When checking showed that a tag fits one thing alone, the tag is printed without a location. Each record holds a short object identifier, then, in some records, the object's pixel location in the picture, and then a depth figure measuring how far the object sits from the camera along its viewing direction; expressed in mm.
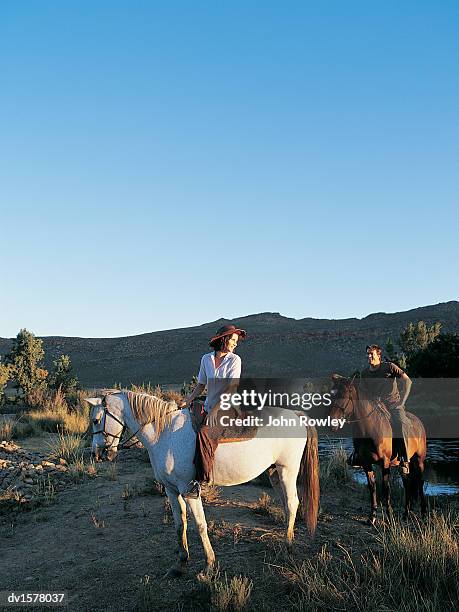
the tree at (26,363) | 21422
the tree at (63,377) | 23578
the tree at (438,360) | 24766
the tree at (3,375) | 19562
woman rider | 6164
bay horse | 8453
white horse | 6234
